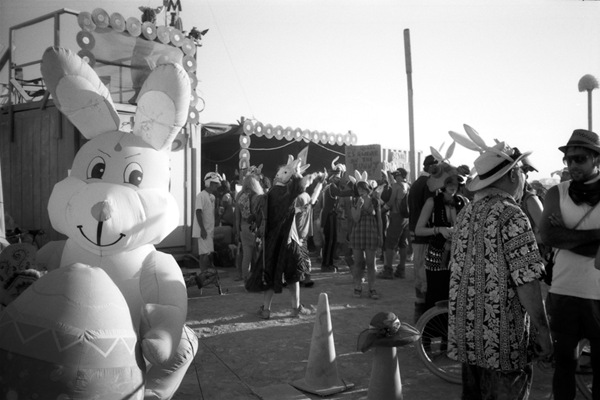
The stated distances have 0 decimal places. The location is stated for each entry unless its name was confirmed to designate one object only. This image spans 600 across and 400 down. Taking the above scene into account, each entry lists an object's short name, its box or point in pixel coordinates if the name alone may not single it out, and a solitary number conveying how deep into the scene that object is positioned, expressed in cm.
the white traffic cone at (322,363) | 426
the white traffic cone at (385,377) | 362
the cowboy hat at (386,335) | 352
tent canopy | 1662
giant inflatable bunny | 333
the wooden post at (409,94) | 1080
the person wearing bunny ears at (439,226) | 496
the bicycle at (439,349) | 440
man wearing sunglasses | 322
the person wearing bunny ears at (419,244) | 555
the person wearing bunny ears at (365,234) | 775
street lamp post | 1212
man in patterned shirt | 266
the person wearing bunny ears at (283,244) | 655
